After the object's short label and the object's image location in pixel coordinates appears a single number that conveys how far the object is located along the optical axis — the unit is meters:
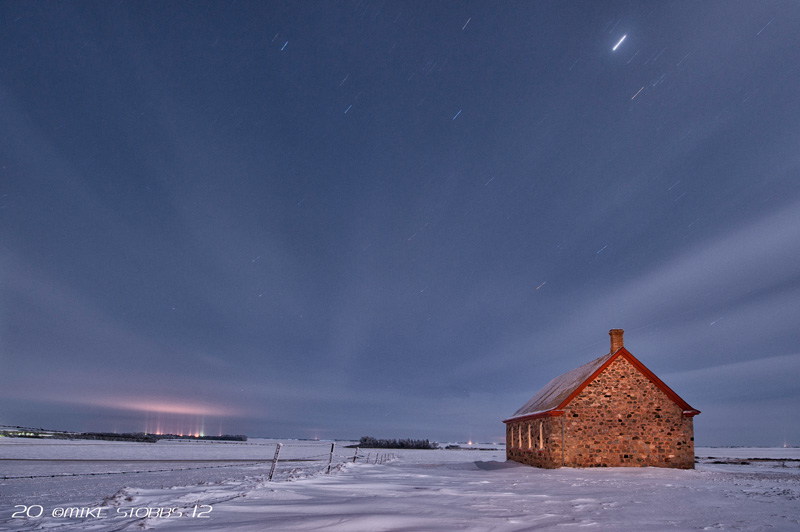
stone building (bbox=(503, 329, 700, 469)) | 22.30
